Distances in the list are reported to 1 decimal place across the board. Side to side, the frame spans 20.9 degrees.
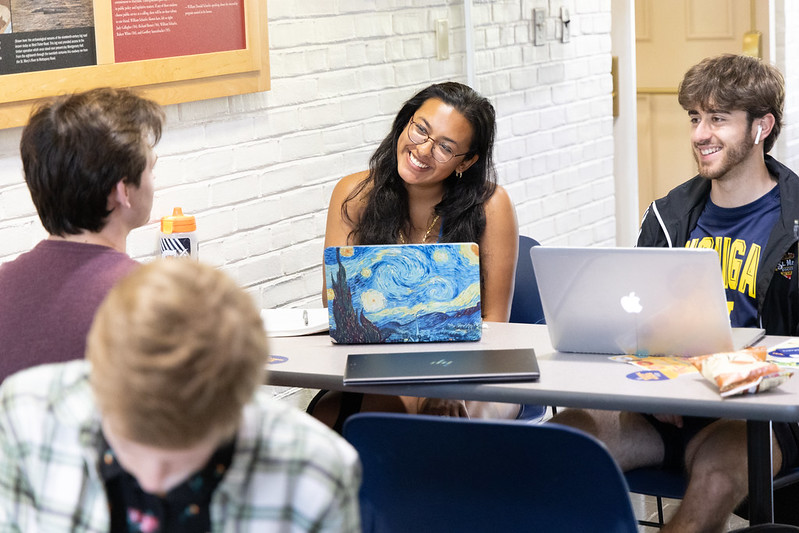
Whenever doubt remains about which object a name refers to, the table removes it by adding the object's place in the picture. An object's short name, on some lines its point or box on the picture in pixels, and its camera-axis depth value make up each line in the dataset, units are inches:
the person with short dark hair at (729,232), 163.8
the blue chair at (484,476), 135.6
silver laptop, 152.0
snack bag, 146.1
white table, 145.7
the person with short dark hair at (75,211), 138.6
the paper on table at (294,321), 168.4
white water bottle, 178.9
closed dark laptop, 152.0
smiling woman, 182.2
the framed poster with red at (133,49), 170.5
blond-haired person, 113.2
